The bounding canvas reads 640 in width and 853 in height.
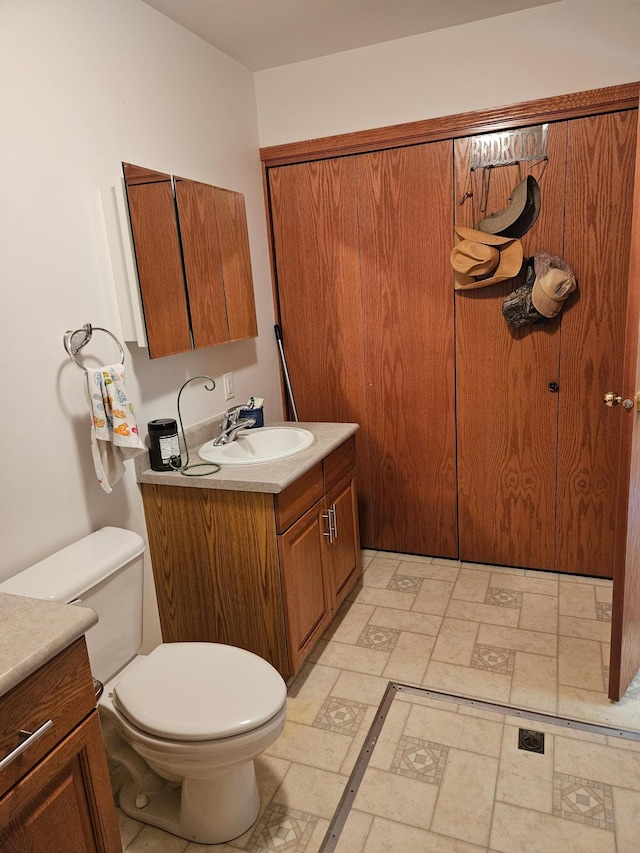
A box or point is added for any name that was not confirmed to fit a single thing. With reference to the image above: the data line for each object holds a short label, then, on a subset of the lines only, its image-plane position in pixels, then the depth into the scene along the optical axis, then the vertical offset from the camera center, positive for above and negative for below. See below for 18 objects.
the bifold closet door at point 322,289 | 2.74 +0.03
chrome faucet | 2.24 -0.47
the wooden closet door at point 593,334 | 2.29 -0.24
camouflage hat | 2.44 -0.11
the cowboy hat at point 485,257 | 2.42 +0.11
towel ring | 1.70 -0.07
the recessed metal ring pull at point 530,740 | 1.76 -1.37
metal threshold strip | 1.55 -1.37
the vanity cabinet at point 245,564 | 1.92 -0.89
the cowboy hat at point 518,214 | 2.38 +0.27
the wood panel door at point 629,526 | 1.65 -0.76
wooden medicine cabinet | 1.93 +0.16
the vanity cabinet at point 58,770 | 0.95 -0.78
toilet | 1.37 -0.95
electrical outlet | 2.53 -0.36
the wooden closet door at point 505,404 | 2.44 -0.54
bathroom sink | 2.18 -0.55
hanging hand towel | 1.68 -0.31
